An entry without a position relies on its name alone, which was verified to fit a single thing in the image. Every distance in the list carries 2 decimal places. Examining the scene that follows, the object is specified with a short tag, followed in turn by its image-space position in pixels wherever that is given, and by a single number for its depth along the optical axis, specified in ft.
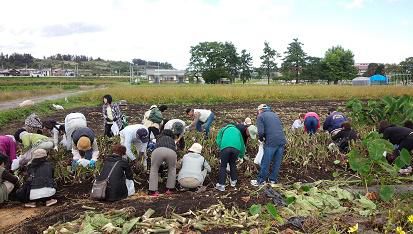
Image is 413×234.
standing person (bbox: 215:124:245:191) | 21.44
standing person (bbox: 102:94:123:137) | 29.76
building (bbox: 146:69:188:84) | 303.21
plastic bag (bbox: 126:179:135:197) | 20.61
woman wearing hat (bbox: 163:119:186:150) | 25.07
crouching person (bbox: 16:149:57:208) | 19.34
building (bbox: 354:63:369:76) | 437.58
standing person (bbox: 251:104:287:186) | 22.18
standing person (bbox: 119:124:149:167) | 23.16
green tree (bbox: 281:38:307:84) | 200.75
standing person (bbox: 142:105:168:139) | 26.40
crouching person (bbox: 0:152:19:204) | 19.49
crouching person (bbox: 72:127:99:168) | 21.95
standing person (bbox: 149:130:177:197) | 20.93
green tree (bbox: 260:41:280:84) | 212.43
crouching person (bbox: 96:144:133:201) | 19.25
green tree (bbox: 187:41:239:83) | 217.77
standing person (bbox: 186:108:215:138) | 30.16
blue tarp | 175.59
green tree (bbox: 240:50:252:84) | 225.97
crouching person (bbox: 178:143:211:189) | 21.20
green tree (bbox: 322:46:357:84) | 194.29
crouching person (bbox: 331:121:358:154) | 27.40
